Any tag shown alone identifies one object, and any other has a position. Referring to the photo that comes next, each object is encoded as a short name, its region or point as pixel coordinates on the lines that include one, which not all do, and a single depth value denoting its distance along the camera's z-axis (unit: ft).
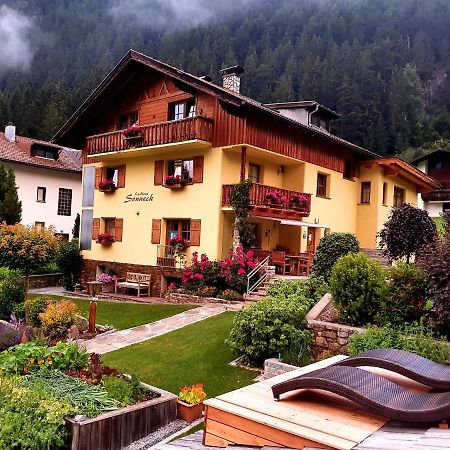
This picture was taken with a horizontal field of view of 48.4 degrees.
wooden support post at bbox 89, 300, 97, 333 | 43.90
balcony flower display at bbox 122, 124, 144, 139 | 71.67
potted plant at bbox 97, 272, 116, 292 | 69.97
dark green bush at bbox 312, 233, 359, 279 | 49.11
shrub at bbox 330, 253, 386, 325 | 33.30
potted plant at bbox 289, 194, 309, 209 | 69.62
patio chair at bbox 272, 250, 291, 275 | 66.44
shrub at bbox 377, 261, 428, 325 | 32.30
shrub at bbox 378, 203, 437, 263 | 48.91
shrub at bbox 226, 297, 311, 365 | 32.09
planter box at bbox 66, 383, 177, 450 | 20.86
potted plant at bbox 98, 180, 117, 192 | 80.53
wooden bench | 70.59
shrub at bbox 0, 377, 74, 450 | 19.71
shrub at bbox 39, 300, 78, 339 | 42.57
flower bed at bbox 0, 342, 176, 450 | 20.53
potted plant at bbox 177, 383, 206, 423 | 25.71
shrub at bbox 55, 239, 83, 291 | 82.33
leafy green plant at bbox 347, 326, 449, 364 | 27.14
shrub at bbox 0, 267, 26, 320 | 49.67
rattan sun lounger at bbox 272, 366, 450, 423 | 12.32
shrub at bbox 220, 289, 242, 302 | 57.98
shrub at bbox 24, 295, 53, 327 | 45.93
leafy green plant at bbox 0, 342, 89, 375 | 25.87
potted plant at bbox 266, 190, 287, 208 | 66.23
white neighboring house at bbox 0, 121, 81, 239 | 114.16
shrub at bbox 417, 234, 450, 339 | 29.12
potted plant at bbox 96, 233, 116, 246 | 79.41
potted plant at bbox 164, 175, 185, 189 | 69.36
